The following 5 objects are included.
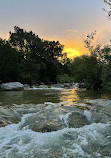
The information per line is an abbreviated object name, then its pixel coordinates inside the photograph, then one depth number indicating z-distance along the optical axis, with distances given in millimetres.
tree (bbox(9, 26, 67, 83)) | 35383
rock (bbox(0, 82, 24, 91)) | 17498
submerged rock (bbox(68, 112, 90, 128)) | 4321
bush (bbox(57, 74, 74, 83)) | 33272
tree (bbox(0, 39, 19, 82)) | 21771
